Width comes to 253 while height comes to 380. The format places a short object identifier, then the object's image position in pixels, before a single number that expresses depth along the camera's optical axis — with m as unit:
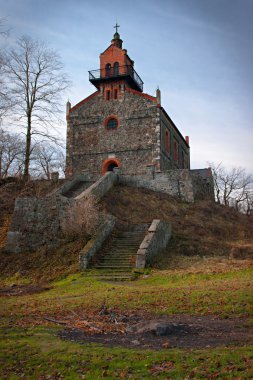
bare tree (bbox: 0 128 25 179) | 29.17
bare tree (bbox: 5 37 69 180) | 26.89
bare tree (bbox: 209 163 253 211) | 51.31
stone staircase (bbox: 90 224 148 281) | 14.26
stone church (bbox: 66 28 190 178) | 28.91
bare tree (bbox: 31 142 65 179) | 44.66
